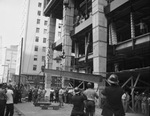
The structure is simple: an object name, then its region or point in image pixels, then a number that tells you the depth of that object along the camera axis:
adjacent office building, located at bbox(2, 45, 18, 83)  116.34
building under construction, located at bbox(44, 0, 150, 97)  17.56
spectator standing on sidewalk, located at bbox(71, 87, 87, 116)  6.28
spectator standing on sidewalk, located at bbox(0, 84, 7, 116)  8.73
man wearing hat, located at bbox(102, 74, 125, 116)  4.27
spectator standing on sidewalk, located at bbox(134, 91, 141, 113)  15.27
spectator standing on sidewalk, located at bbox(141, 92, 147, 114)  13.90
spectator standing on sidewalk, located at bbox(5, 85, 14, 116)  9.20
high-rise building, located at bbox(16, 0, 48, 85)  56.22
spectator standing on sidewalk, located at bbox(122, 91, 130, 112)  14.63
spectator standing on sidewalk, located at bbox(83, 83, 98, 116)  7.12
